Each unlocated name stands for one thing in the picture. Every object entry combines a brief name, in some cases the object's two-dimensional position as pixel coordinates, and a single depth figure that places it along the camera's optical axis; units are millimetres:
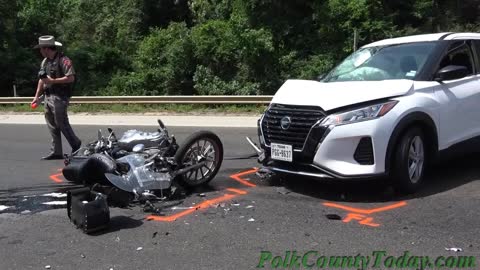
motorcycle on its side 6305
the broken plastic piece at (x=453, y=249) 4664
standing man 9180
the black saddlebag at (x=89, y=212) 5324
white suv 6008
